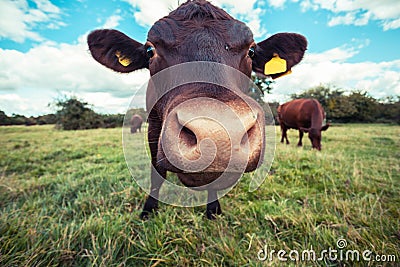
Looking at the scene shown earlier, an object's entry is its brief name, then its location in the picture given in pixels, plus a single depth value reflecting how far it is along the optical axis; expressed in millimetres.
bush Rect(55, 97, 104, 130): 29438
